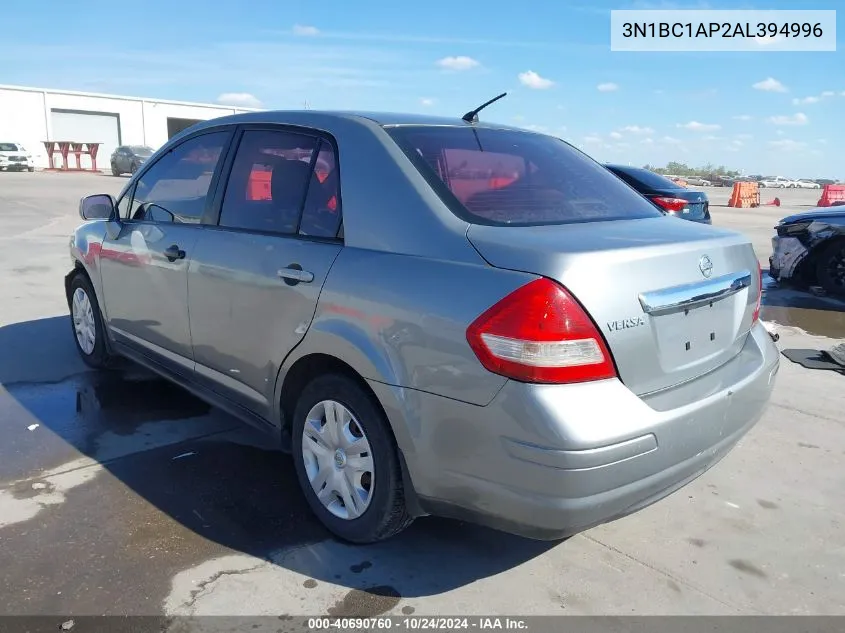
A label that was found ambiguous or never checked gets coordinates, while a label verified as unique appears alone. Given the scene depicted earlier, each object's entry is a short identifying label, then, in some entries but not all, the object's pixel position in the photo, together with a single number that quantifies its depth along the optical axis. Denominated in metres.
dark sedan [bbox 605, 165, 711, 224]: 10.79
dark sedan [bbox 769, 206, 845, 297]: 8.37
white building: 46.25
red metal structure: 40.91
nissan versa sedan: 2.22
